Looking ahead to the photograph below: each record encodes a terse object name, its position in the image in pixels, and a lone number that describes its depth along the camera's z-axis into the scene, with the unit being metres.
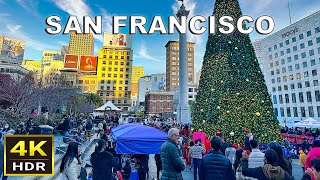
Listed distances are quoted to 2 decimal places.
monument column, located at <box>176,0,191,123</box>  28.36
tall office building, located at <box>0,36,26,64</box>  69.25
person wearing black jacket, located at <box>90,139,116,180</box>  4.30
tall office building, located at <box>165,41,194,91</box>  112.19
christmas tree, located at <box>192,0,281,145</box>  10.39
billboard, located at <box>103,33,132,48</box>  87.25
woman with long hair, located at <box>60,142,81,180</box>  4.32
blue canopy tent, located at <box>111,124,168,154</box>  6.11
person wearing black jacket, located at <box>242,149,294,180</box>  2.88
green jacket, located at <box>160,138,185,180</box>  3.87
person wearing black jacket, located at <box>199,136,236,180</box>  3.64
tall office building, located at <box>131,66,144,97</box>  172.88
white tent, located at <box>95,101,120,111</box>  24.64
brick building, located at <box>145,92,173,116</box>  83.06
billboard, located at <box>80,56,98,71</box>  81.72
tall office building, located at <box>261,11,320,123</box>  46.97
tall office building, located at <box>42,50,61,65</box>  170.15
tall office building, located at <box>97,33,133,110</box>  80.31
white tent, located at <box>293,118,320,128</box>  18.65
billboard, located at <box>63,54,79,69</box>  83.25
